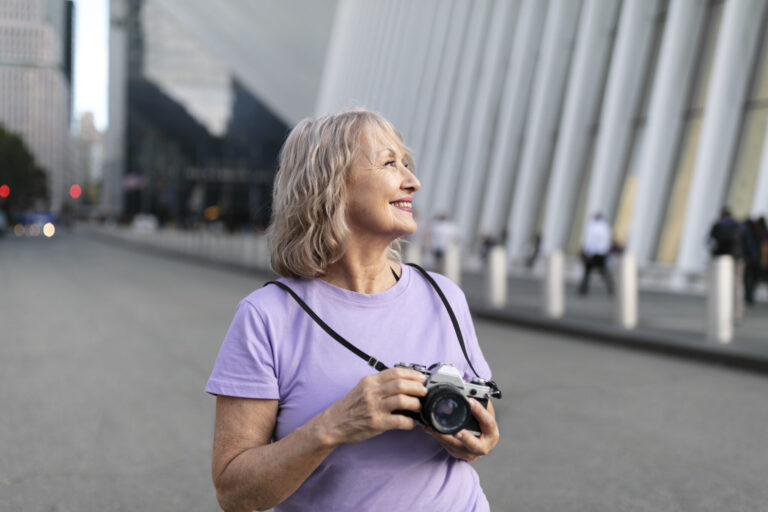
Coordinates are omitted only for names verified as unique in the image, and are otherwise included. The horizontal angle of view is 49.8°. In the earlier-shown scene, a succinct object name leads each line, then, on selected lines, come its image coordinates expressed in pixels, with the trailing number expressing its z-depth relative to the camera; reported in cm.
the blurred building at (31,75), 16350
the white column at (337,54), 4906
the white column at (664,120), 1978
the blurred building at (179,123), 9456
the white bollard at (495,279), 1428
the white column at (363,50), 4253
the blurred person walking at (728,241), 1248
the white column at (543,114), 2481
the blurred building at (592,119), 1828
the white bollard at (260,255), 2619
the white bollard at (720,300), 955
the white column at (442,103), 3164
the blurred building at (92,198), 18725
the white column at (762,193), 1636
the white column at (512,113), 2683
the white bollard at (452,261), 1535
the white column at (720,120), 1783
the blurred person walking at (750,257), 1411
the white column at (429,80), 3312
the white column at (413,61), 3472
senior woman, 184
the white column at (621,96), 2153
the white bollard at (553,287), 1267
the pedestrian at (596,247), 1716
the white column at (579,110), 2317
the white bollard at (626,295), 1117
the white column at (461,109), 3027
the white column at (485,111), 2859
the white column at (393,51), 3772
